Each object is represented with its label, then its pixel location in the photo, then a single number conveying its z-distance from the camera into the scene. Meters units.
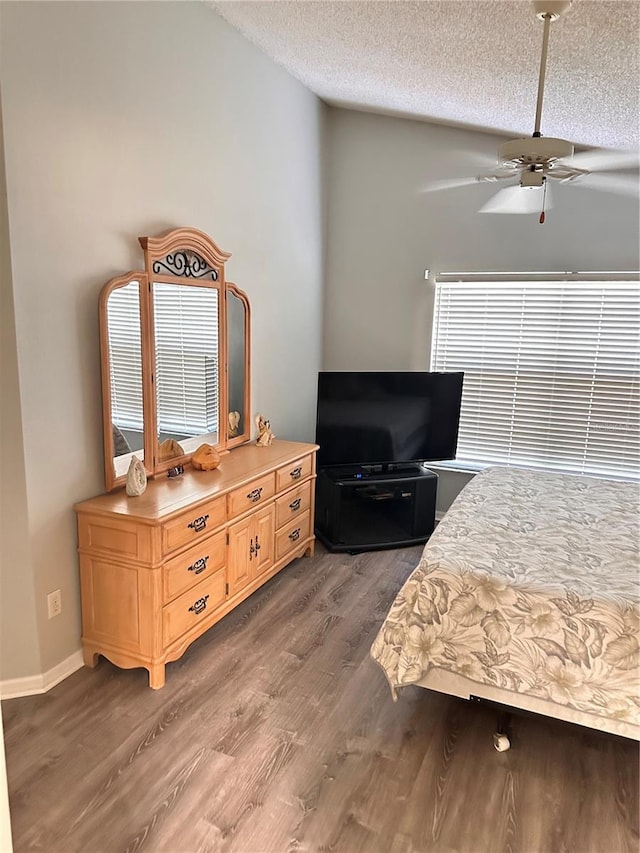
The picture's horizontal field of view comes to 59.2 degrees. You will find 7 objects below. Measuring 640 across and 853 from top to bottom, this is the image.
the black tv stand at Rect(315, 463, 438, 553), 3.98
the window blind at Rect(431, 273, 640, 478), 3.91
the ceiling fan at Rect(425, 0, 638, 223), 2.11
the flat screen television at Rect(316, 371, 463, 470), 3.94
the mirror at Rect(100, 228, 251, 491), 2.61
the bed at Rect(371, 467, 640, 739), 1.96
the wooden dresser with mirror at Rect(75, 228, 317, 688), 2.44
